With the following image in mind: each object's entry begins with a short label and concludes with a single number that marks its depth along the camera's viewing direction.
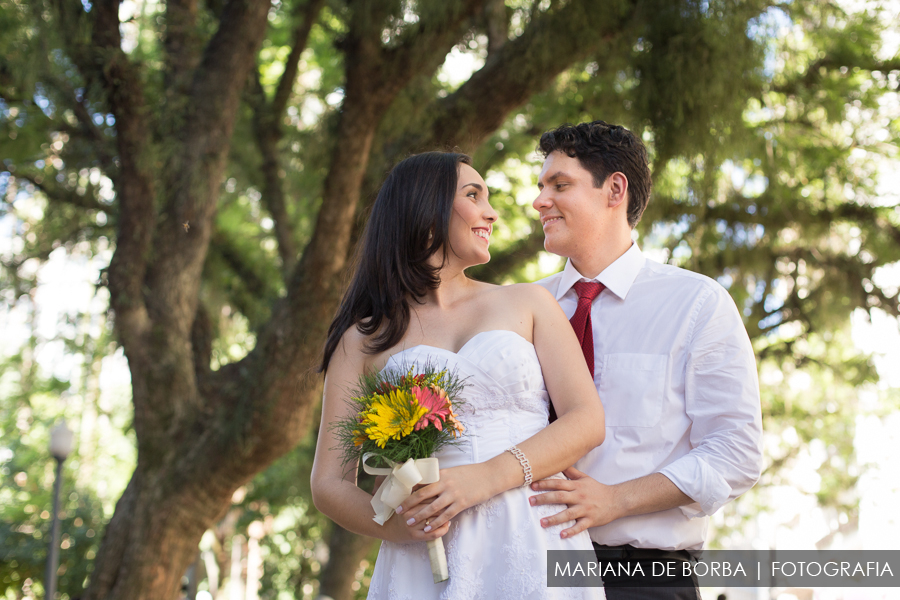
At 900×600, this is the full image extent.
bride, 1.96
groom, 2.12
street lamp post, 8.55
